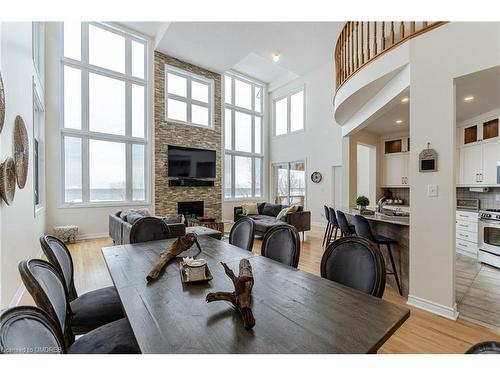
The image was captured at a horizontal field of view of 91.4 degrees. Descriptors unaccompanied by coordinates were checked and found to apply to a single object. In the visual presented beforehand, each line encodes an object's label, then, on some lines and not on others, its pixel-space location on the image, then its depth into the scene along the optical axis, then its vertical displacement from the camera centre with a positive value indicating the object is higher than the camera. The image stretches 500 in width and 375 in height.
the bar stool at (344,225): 3.73 -0.62
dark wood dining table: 0.84 -0.55
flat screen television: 7.30 +0.73
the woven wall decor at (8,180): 2.06 +0.05
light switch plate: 2.38 -0.05
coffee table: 4.13 -0.81
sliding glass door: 8.62 +0.13
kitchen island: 2.85 -0.66
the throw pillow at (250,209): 7.29 -0.71
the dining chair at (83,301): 1.49 -0.79
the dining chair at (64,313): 1.01 -0.66
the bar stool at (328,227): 4.77 -0.85
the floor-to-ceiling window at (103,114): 5.84 +1.84
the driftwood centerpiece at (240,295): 1.01 -0.49
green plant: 4.24 -0.27
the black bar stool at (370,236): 2.88 -0.61
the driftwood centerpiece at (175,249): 1.58 -0.47
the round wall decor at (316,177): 7.87 +0.28
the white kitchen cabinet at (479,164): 4.07 +0.39
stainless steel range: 3.64 -0.80
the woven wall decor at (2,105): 2.01 +0.67
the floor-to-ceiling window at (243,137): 8.91 +1.85
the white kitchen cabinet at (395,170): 5.88 +0.40
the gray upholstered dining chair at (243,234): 2.33 -0.48
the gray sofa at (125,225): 3.95 -0.67
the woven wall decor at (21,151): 2.54 +0.38
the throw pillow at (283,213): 5.74 -0.66
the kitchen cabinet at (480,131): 4.04 +0.97
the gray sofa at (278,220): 5.44 -0.84
